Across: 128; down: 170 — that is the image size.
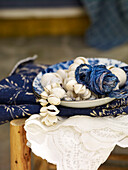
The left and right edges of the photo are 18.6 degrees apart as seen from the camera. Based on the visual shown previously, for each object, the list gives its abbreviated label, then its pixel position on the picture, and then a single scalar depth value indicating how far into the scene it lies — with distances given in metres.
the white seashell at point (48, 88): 0.92
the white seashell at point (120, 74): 0.96
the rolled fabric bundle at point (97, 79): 0.90
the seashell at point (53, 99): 0.90
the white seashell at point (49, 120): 0.91
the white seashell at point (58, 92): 0.91
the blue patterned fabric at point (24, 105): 0.94
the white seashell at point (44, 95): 0.91
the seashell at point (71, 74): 0.96
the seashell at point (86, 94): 0.92
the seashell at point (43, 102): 0.91
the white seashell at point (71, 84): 0.93
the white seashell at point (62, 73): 1.01
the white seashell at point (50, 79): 0.98
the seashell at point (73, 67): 0.97
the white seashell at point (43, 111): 0.90
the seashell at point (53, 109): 0.89
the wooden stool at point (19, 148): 0.95
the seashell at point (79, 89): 0.91
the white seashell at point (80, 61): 0.98
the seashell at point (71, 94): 0.93
